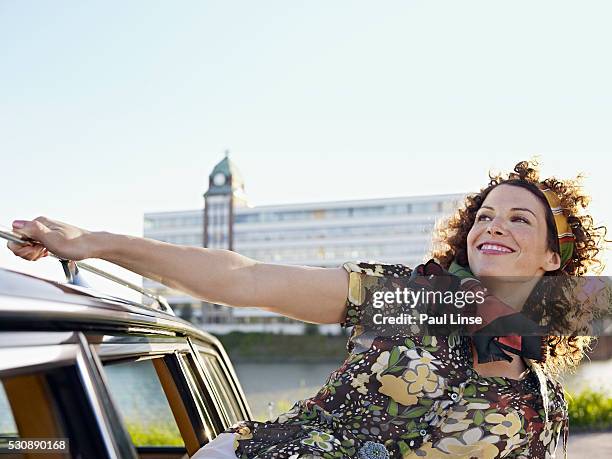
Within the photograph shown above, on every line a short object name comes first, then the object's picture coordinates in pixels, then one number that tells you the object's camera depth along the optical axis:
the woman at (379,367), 1.91
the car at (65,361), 1.11
